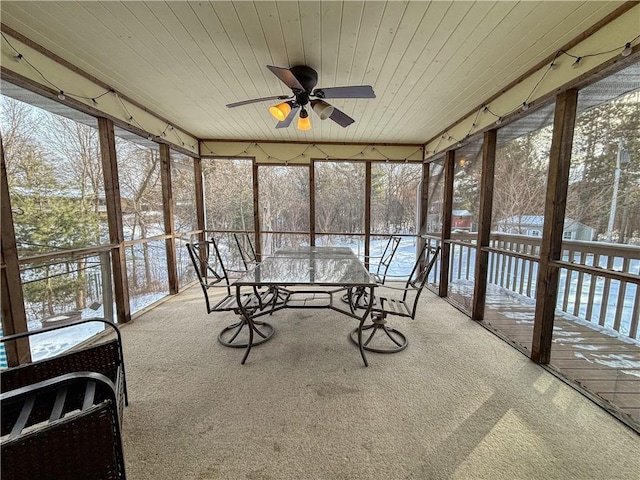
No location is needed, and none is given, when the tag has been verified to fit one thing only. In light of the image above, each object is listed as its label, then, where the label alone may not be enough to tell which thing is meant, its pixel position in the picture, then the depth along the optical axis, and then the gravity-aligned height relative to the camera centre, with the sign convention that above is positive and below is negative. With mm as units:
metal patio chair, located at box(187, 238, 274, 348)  2432 -980
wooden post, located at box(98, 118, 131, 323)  2730 -36
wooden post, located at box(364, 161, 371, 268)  4875 +192
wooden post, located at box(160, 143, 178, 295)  3812 -12
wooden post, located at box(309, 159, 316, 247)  4840 +183
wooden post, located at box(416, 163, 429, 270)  4801 +200
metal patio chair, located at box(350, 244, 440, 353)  2371 -1115
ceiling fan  2072 +1038
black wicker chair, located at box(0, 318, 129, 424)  1276 -867
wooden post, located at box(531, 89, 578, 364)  2012 -59
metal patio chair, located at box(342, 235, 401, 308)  3084 -1017
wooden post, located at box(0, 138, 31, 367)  1805 -561
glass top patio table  2105 -571
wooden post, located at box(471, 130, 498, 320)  2955 -114
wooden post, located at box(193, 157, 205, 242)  4742 +366
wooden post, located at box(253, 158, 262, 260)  4828 +37
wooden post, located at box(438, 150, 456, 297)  3879 -89
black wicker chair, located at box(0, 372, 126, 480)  837 -851
